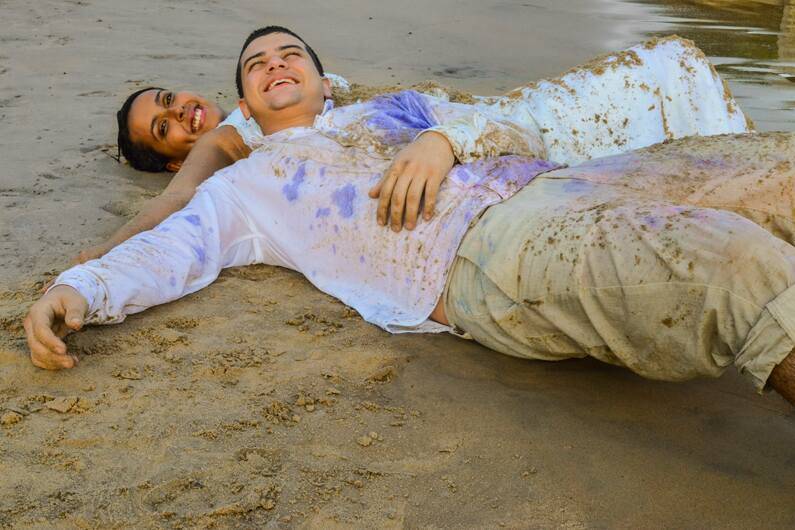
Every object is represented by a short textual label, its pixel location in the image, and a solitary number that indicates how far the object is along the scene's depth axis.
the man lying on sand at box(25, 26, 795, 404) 3.03
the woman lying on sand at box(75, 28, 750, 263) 3.79
